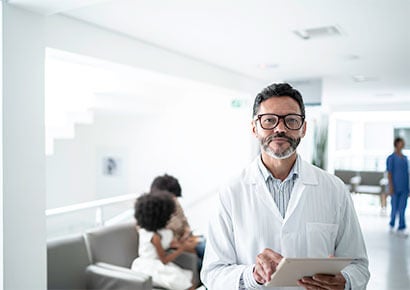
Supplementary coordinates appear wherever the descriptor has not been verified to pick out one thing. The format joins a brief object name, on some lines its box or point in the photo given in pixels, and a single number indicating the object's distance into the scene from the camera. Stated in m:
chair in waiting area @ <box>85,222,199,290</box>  3.24
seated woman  3.64
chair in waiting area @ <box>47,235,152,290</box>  2.88
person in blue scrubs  3.49
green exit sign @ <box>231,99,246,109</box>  6.82
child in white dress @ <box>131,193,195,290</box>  3.15
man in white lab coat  1.54
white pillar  2.26
